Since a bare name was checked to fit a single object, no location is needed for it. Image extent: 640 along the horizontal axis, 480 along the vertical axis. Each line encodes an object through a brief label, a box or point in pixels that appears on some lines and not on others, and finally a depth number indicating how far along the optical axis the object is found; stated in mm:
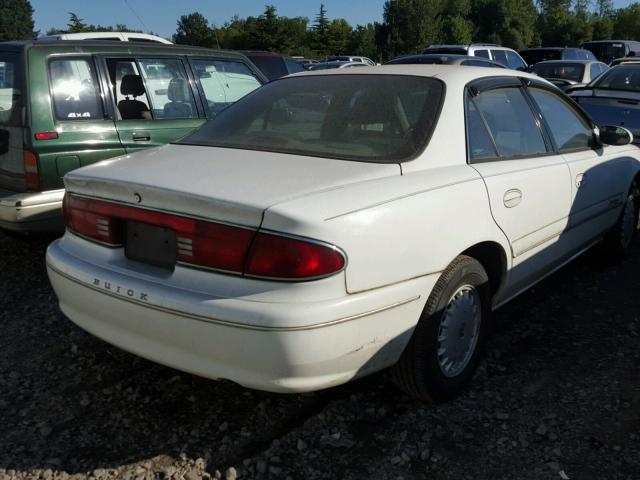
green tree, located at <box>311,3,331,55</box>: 72312
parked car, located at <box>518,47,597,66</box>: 18781
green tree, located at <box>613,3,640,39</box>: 75250
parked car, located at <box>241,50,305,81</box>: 10484
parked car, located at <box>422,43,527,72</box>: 15961
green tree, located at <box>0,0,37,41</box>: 75612
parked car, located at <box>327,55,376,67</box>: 29553
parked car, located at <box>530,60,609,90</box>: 13547
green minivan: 4262
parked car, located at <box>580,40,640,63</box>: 24266
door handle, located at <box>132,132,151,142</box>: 4836
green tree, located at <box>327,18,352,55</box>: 72125
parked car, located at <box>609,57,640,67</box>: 11550
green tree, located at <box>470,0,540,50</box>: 78312
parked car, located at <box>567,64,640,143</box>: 6918
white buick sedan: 2221
